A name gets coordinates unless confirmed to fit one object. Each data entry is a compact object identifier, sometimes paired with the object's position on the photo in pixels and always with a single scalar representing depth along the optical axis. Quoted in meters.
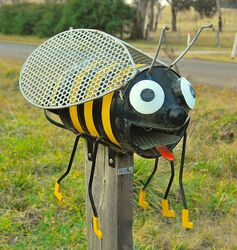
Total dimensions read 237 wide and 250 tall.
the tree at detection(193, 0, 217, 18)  36.72
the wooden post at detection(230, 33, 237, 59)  14.35
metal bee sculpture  1.59
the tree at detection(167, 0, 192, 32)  29.27
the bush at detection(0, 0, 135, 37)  24.05
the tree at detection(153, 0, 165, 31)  34.21
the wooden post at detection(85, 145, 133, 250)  1.90
